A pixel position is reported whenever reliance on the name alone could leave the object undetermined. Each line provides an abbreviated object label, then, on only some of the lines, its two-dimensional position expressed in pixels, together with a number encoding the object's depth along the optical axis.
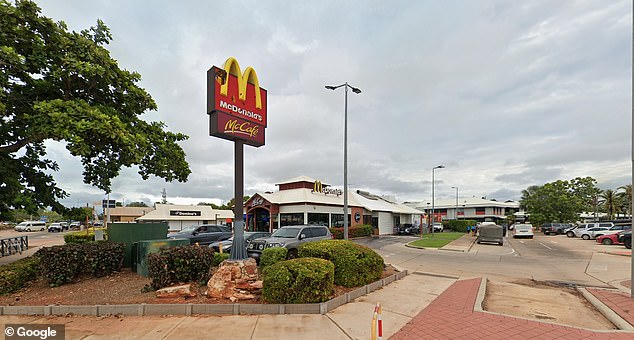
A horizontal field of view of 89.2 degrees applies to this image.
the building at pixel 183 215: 41.59
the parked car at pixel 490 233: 27.44
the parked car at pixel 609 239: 27.36
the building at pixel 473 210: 78.38
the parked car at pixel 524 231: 35.72
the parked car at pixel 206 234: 18.81
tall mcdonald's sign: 8.25
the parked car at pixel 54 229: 52.59
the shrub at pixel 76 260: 8.91
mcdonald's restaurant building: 30.84
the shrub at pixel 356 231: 31.39
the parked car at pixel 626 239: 23.20
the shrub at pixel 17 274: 8.34
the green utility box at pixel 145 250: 10.16
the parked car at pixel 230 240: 16.00
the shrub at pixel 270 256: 10.24
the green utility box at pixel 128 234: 11.30
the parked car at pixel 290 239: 13.38
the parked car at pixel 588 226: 36.45
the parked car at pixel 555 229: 44.97
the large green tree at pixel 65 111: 8.82
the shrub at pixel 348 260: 9.23
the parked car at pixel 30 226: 55.61
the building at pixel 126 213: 61.19
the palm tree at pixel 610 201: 63.07
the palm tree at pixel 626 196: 60.75
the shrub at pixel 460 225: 52.33
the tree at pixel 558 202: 51.28
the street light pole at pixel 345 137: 14.56
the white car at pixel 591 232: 32.98
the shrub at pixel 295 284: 7.24
